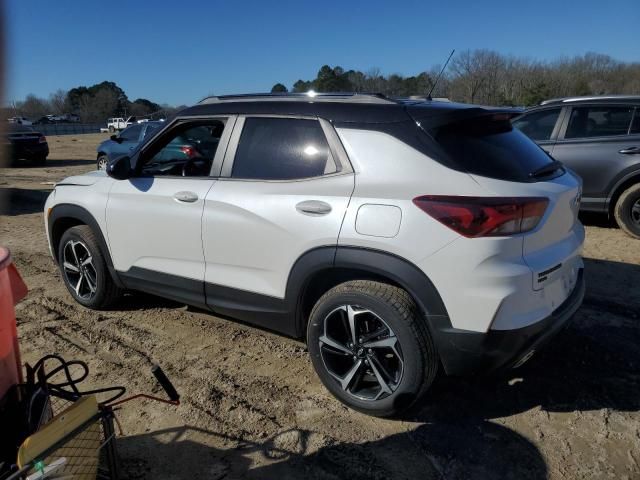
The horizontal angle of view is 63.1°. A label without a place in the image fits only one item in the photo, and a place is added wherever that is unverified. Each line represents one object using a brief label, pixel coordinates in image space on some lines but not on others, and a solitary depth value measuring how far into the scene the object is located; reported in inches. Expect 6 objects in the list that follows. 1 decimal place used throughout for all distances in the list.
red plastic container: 83.9
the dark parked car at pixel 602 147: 265.6
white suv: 102.0
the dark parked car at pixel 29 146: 670.5
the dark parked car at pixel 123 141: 565.6
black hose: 95.4
